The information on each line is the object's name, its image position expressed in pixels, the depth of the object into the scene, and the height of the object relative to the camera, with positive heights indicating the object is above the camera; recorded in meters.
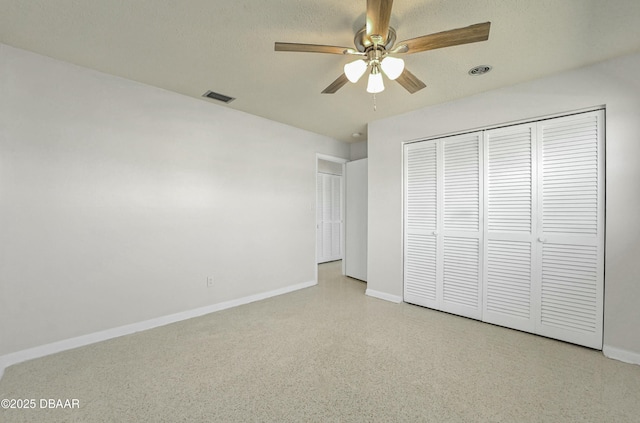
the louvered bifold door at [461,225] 3.08 -0.19
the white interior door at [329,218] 6.33 -0.24
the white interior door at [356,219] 4.74 -0.20
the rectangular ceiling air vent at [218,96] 3.01 +1.24
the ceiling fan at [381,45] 1.49 +0.99
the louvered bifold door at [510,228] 2.74 -0.20
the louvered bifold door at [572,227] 2.42 -0.17
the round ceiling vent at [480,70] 2.44 +1.24
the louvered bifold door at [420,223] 3.41 -0.18
